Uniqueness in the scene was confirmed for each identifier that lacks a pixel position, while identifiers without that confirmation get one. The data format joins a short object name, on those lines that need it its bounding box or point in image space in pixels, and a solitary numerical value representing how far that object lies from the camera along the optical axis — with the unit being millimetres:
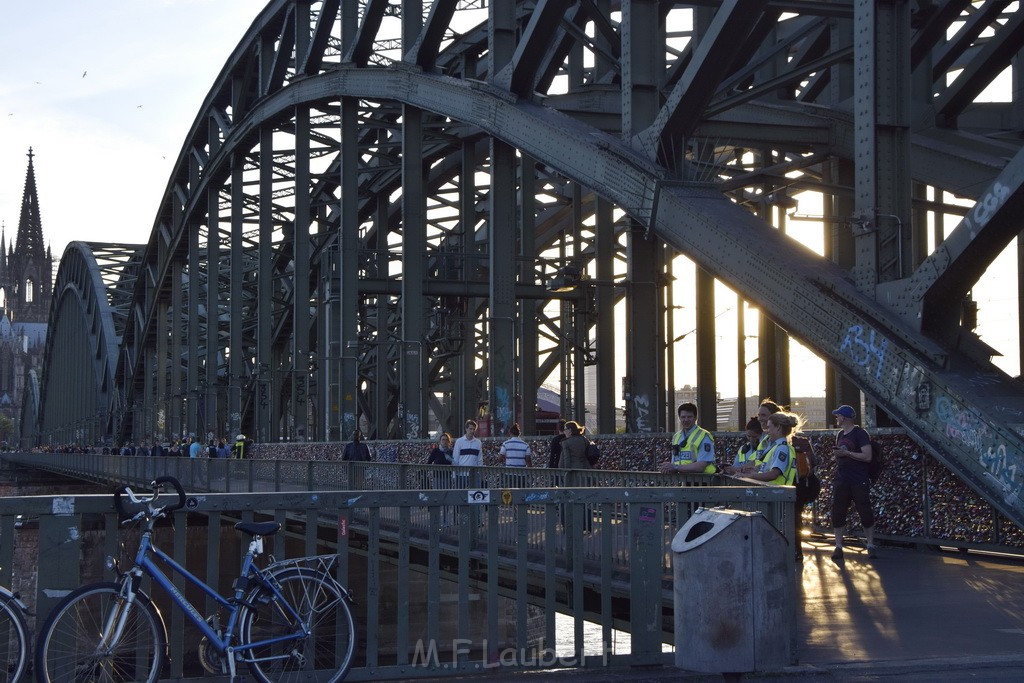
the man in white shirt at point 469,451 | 18406
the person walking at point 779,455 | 11773
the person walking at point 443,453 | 20375
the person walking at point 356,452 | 24453
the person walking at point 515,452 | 18641
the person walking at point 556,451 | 17969
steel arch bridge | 13945
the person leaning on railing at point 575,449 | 16734
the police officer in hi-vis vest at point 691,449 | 11812
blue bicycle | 6715
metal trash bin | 7375
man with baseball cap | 13062
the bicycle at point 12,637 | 6582
